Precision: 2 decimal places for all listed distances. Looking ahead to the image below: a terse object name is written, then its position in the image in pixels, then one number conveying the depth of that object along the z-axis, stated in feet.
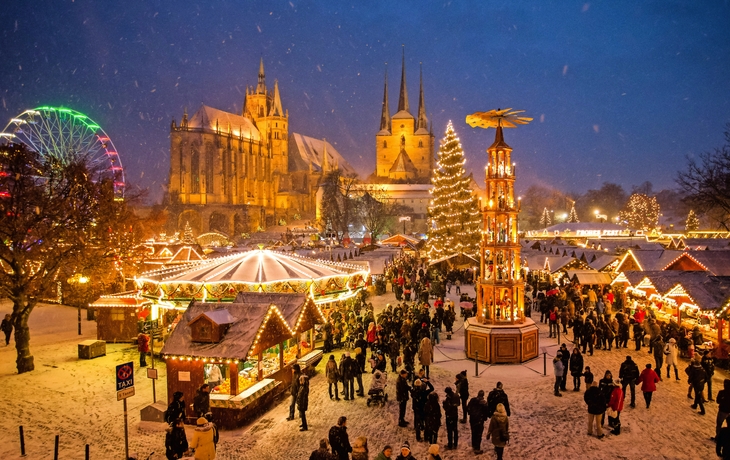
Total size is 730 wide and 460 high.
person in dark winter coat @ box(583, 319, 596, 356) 48.57
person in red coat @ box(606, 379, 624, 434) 30.19
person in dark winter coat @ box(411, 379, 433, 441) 29.71
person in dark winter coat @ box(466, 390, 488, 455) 27.96
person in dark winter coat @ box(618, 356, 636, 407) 34.83
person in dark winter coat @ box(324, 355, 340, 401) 37.11
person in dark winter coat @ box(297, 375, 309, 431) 31.71
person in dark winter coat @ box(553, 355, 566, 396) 36.65
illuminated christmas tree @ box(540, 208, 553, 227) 316.44
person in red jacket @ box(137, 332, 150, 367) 48.52
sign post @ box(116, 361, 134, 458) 26.10
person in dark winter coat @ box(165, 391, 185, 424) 29.09
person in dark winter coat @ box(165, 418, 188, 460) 25.41
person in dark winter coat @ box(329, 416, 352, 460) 24.03
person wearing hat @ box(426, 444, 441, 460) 20.44
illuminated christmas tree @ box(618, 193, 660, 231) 305.73
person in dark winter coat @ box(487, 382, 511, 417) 28.99
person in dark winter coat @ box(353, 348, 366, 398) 38.21
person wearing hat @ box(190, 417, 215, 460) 23.81
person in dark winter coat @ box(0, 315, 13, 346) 57.93
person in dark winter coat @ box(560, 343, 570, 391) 37.45
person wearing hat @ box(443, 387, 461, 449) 28.48
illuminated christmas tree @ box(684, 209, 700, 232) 206.33
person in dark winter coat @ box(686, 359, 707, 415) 33.65
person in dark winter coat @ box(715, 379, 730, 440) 28.30
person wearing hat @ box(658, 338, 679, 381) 41.57
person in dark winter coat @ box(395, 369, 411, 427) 31.37
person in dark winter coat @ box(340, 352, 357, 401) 37.24
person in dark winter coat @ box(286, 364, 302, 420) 33.40
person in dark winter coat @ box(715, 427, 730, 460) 24.62
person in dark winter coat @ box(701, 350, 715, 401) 34.45
